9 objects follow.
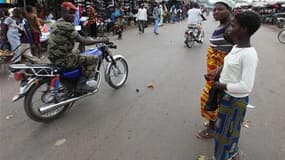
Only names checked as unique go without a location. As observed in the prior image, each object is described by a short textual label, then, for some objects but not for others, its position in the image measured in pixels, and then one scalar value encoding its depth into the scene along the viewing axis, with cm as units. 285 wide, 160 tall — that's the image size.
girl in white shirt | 225
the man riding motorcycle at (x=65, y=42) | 392
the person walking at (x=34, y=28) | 813
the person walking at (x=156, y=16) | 1652
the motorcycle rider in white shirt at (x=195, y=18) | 1161
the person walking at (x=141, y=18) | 1655
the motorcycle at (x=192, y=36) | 1105
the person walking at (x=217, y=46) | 310
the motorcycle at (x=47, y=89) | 380
